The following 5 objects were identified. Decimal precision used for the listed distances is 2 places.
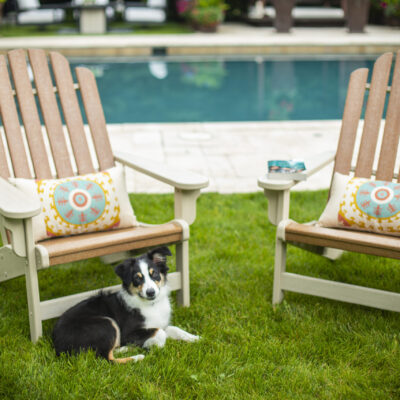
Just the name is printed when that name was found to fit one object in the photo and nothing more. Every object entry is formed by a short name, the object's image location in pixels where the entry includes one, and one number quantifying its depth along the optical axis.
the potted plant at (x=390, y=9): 14.91
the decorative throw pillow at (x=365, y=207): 2.65
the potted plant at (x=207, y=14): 13.88
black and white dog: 2.26
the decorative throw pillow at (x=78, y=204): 2.60
